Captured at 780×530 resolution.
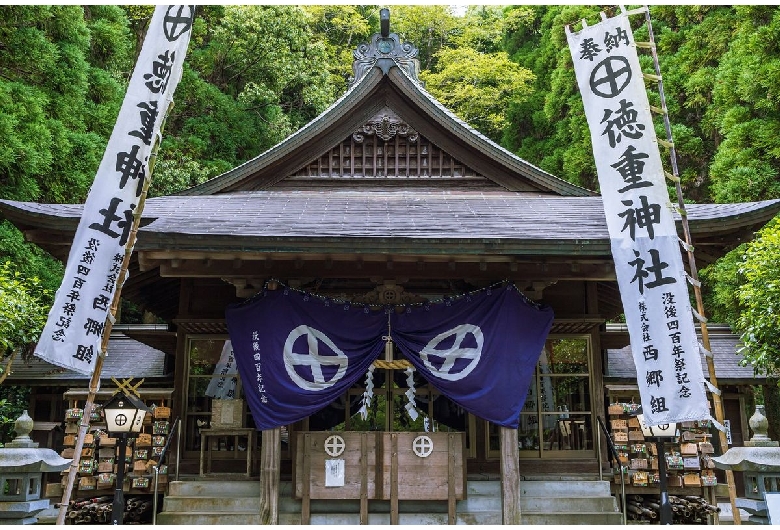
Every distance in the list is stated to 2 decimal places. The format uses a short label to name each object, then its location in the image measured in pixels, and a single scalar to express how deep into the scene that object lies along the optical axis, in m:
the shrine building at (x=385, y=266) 9.10
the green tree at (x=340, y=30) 30.59
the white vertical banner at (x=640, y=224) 7.68
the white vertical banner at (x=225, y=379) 11.30
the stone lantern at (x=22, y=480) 7.97
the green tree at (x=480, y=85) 28.55
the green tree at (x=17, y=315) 12.65
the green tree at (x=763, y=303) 11.70
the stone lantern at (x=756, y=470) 7.91
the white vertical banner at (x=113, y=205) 7.35
